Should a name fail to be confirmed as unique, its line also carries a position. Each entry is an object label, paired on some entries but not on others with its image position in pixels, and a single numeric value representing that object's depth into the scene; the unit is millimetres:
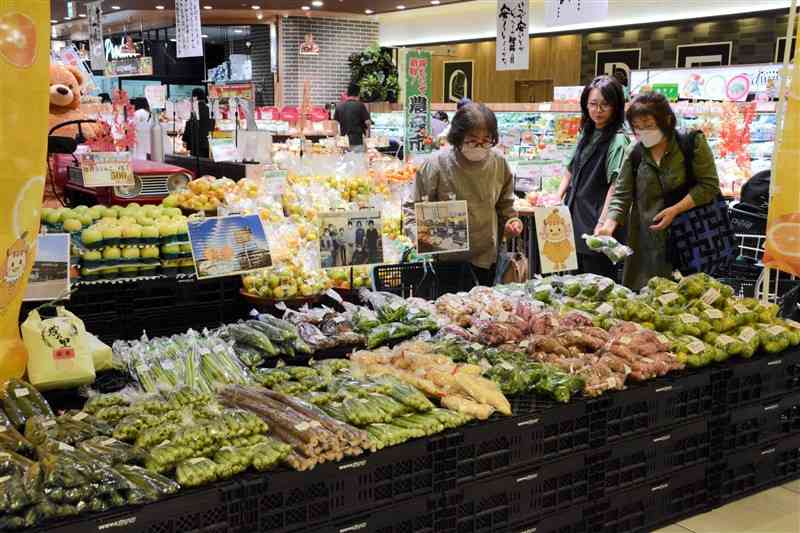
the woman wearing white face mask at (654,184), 4707
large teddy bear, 7027
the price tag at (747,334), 3583
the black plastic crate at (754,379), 3463
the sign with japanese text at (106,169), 4594
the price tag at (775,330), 3676
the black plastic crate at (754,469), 3545
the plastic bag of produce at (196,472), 2246
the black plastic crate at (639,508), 3039
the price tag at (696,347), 3424
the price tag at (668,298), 3920
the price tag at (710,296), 3902
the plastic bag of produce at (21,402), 2572
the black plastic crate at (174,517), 2086
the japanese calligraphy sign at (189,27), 11938
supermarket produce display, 2303
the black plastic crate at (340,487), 2320
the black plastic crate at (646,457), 3090
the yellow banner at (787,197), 4125
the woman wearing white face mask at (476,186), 4652
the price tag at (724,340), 3504
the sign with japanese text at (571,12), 7129
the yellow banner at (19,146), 2605
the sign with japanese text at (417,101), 9044
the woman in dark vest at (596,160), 5273
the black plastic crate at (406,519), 2494
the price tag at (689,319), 3678
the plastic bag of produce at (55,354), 2855
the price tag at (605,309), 3894
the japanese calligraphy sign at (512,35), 8656
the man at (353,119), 13328
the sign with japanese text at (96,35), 15461
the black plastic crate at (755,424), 3492
